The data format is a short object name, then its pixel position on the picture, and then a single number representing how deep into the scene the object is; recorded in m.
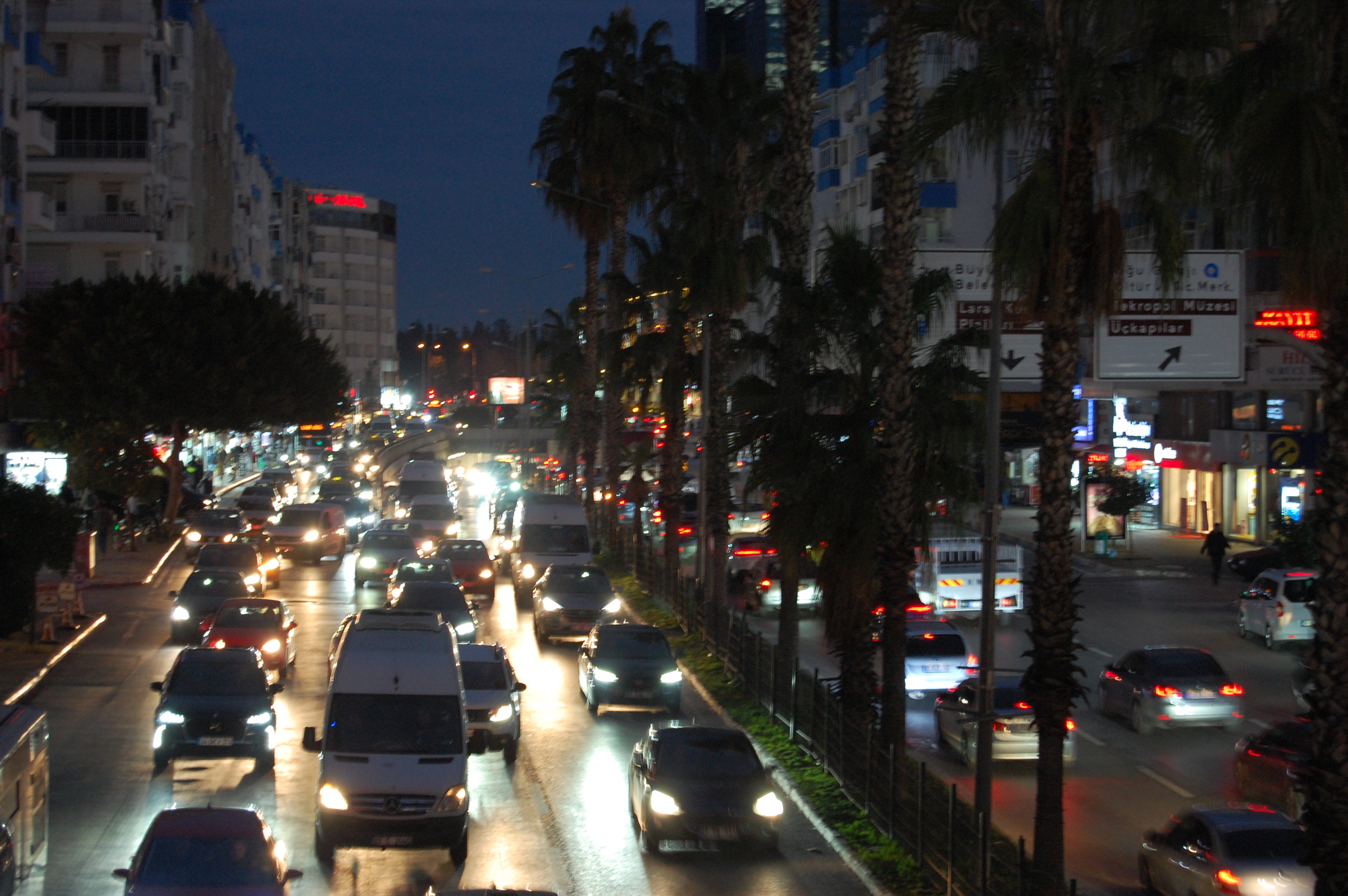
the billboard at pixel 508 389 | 160.62
